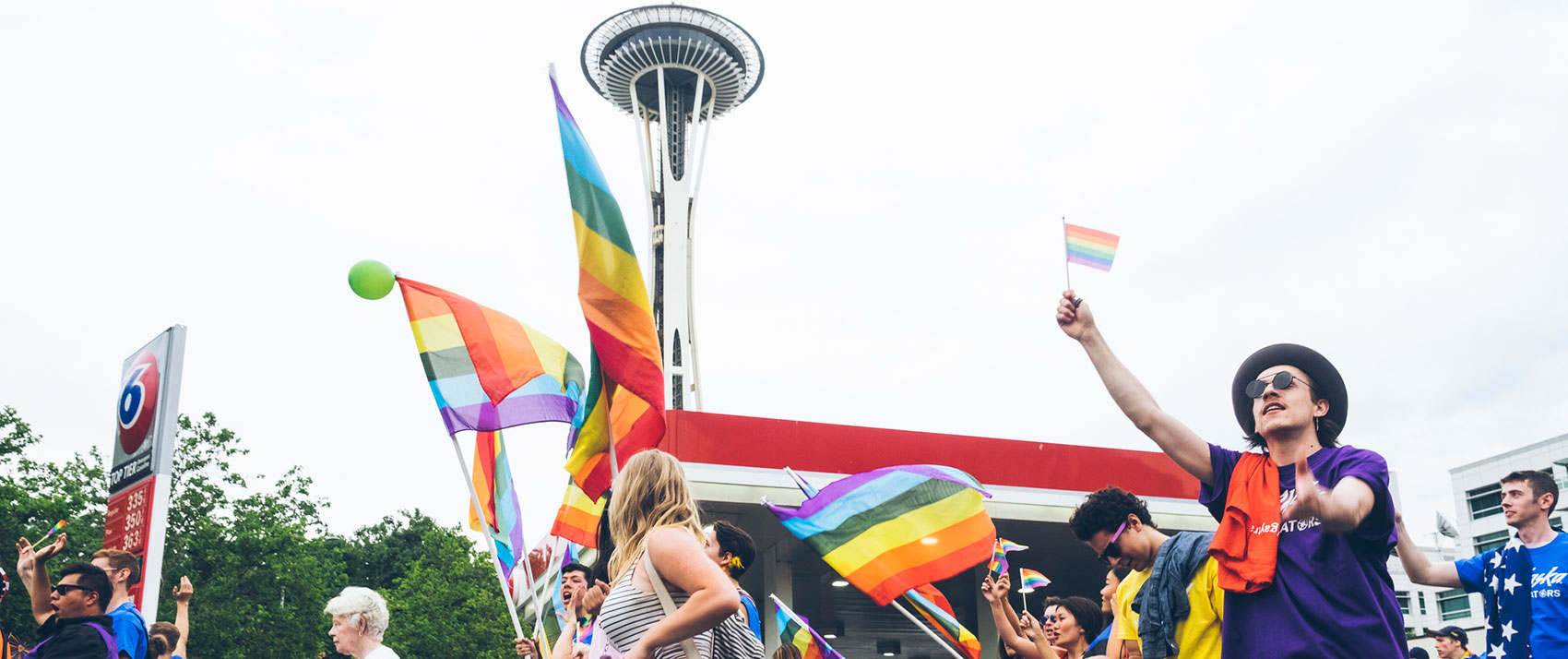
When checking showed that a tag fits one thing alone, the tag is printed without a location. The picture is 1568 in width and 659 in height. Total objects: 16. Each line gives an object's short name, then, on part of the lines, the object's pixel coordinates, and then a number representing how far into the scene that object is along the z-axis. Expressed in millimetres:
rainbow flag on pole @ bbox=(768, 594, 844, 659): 10188
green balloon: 9695
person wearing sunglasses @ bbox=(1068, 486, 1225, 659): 3945
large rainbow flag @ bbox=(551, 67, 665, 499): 8938
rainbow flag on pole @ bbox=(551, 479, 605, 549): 11648
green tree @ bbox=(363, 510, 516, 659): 47562
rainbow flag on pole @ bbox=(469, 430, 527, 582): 11430
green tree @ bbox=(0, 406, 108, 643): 30969
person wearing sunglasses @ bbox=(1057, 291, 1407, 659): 3020
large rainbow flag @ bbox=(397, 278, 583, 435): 10008
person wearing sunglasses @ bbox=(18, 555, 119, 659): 5824
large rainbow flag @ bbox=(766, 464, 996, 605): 10141
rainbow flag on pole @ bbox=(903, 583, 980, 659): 9805
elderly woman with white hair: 5961
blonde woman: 3252
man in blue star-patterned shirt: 5000
